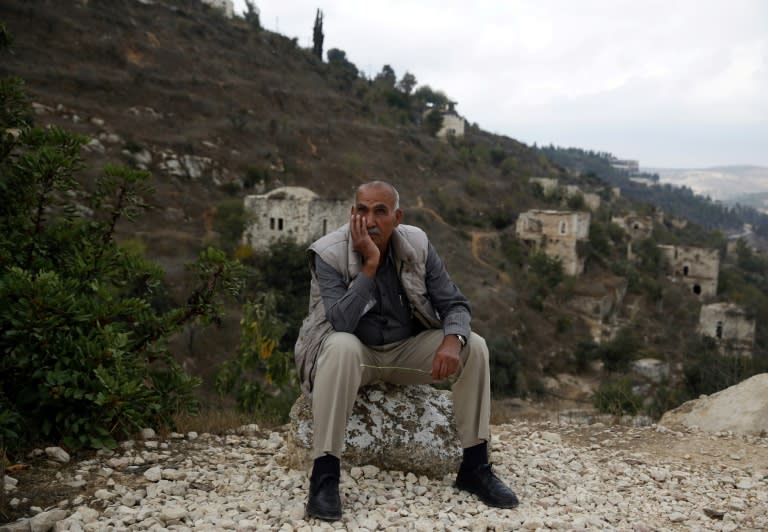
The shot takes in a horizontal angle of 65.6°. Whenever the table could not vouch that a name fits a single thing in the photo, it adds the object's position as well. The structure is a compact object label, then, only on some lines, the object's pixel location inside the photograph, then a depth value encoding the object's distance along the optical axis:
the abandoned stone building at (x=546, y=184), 49.45
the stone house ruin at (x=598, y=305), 27.98
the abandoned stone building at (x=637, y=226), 44.94
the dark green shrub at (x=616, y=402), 5.61
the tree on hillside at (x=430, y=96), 73.88
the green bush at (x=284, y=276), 17.66
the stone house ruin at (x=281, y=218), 21.06
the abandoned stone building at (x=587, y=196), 50.49
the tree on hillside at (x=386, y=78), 66.68
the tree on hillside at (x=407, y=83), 73.88
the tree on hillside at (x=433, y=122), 55.38
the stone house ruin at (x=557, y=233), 34.22
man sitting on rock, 2.70
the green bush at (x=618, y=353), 22.26
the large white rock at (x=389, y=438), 3.22
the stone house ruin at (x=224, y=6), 50.88
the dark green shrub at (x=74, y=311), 3.03
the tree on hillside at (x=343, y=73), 51.88
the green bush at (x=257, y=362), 5.82
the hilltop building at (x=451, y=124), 58.93
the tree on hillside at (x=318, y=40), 53.91
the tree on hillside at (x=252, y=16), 50.56
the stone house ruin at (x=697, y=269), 37.84
